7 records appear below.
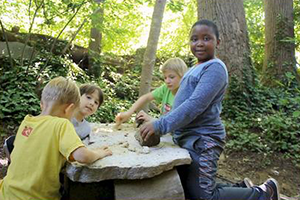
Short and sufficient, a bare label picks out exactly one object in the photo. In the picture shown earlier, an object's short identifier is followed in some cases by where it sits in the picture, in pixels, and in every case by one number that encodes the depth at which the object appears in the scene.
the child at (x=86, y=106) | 2.39
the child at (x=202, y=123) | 1.96
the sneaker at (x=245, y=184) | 2.33
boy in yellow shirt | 1.68
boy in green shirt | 2.68
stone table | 1.75
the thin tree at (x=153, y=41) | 4.62
